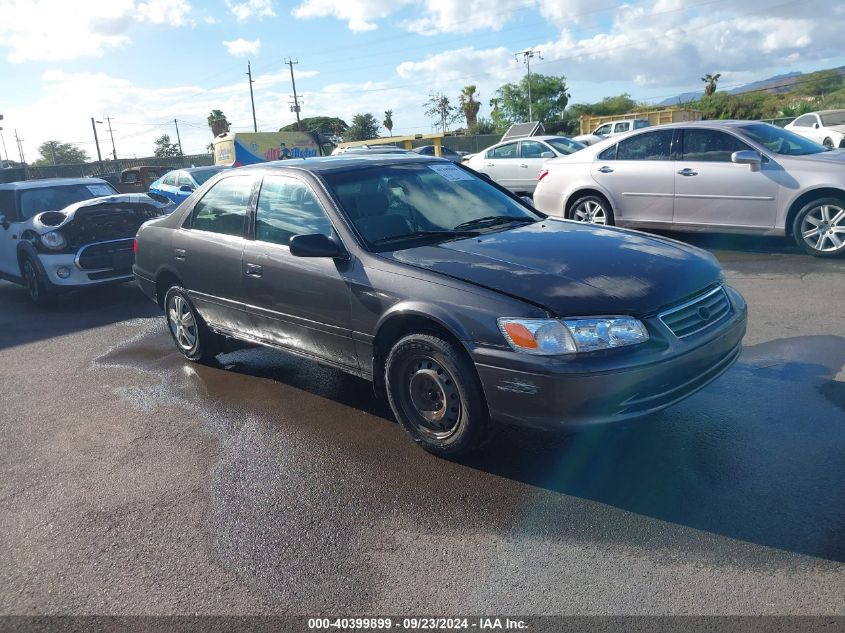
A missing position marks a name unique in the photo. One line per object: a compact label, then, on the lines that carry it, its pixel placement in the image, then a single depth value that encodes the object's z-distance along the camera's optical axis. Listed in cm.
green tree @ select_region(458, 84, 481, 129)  7956
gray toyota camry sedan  329
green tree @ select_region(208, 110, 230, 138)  7719
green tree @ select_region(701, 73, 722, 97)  6669
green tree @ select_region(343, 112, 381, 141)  7762
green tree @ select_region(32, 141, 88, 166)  9797
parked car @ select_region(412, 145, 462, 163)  2386
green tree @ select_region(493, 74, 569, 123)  7483
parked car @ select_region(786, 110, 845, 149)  2032
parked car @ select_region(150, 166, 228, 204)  1532
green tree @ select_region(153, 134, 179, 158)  9791
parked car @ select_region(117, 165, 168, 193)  2414
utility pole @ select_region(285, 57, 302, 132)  7156
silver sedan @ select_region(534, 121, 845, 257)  782
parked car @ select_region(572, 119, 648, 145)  2449
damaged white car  866
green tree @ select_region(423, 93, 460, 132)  9375
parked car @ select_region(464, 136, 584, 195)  1477
